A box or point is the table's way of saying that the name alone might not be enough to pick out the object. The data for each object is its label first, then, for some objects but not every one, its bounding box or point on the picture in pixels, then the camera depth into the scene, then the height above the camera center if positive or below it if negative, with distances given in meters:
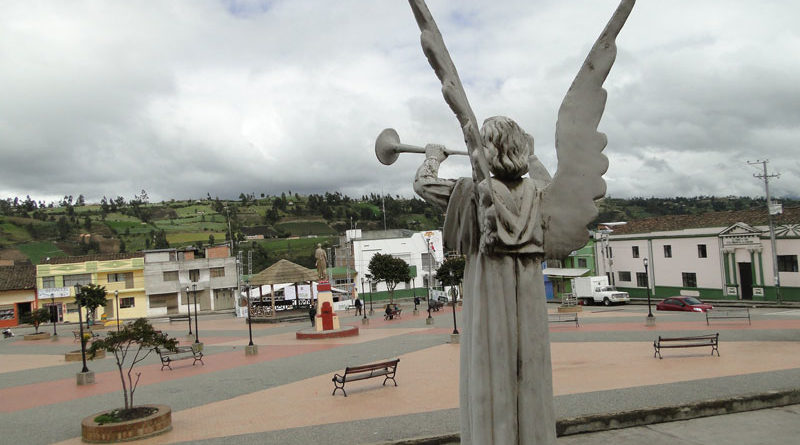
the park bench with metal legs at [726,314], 21.64 -3.43
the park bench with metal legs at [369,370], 12.70 -2.74
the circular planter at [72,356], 21.52 -3.00
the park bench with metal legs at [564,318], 23.23 -3.39
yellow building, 44.47 -0.10
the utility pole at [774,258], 31.13 -1.74
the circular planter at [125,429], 9.75 -2.75
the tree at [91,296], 28.62 -0.95
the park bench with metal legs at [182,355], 17.73 -2.85
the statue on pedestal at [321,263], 27.09 -0.09
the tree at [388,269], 39.44 -0.87
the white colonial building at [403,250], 52.53 +0.54
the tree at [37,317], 30.40 -1.92
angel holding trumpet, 2.84 +0.02
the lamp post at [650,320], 21.47 -3.25
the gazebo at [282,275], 32.97 -0.67
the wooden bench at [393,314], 31.40 -3.39
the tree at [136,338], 10.95 -1.27
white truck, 35.34 -3.33
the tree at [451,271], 34.15 -1.28
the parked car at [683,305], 27.53 -3.59
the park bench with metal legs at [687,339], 14.39 -2.83
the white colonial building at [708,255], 32.25 -1.47
